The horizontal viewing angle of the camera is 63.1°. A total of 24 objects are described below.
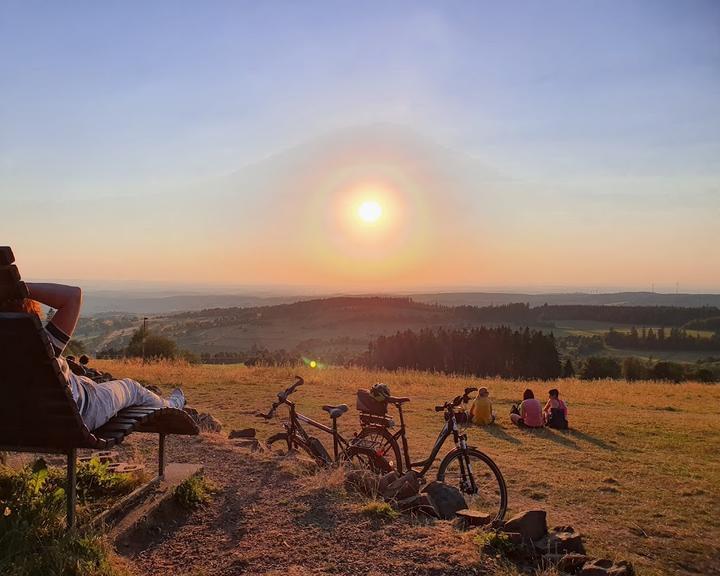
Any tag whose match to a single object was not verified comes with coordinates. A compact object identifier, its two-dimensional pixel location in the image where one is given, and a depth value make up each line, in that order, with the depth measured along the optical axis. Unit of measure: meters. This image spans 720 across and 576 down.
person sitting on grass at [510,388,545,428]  13.05
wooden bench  3.12
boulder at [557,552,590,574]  4.54
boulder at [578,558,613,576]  4.43
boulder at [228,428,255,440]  9.50
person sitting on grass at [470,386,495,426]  13.39
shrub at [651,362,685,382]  50.25
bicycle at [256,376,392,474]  6.73
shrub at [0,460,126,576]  3.41
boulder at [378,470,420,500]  5.36
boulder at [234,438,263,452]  7.70
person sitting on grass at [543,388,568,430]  13.09
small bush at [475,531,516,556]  4.41
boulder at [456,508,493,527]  5.01
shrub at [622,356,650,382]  55.09
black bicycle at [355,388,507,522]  6.25
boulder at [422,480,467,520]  5.40
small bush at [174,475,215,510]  4.94
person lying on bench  3.48
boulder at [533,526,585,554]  4.71
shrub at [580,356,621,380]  56.28
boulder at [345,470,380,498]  5.44
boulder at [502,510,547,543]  4.78
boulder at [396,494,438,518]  5.17
